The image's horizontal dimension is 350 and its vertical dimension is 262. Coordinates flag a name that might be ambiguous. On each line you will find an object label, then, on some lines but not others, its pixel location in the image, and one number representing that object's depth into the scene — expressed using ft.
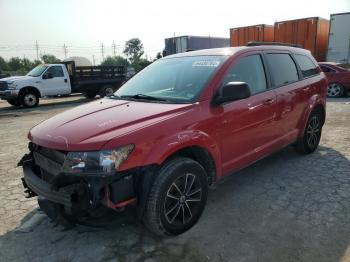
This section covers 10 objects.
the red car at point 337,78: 41.47
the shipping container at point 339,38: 52.95
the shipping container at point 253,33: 61.87
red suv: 8.61
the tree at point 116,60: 285.93
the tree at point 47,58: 266.57
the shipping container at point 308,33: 56.34
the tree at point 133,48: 364.17
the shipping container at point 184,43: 73.51
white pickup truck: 46.75
